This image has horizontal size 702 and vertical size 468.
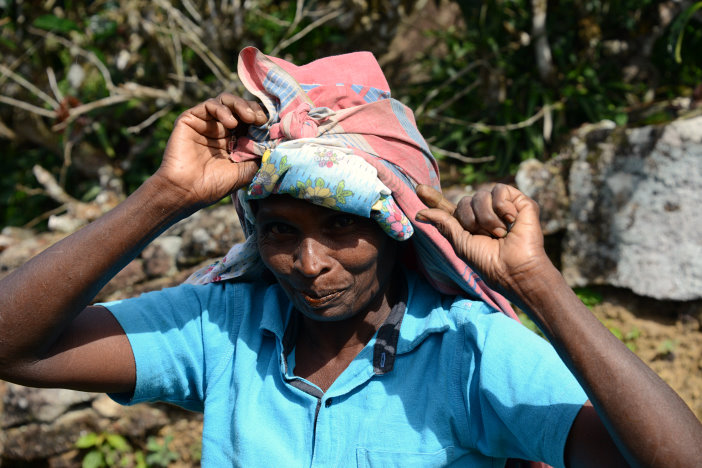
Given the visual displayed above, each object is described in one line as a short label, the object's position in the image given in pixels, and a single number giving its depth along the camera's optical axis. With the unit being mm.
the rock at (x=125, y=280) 4402
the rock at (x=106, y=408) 3939
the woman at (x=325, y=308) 1531
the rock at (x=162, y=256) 4379
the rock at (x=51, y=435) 3932
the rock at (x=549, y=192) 3676
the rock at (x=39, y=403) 3892
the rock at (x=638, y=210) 3238
